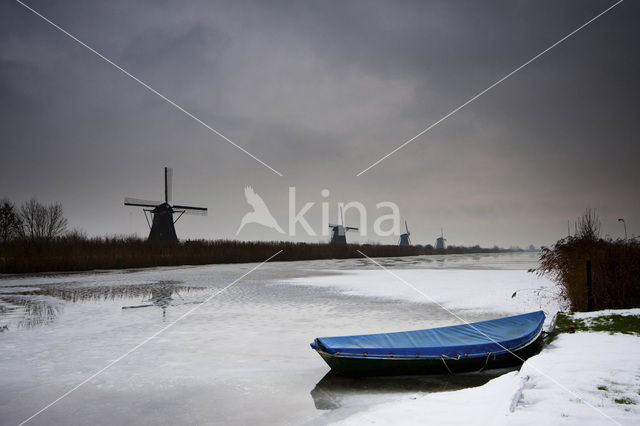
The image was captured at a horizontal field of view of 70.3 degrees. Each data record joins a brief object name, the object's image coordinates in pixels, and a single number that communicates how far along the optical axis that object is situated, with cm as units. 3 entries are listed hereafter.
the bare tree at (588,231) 1564
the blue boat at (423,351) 738
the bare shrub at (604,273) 1281
